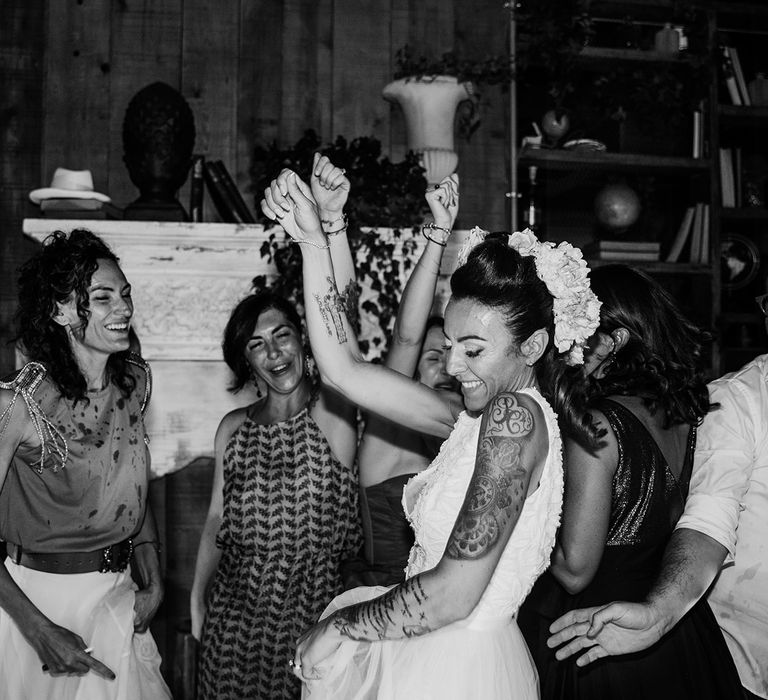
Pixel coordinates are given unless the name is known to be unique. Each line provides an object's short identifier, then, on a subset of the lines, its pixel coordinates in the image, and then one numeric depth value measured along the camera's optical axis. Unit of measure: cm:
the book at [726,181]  399
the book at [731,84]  397
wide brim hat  319
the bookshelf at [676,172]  384
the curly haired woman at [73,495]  204
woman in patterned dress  236
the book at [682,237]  393
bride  137
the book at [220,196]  334
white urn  349
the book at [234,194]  335
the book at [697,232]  392
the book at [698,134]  394
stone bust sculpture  327
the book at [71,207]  322
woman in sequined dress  161
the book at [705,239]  390
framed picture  402
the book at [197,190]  337
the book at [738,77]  402
